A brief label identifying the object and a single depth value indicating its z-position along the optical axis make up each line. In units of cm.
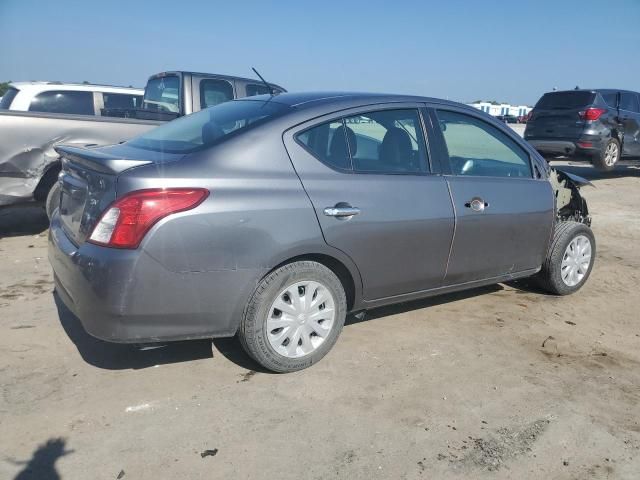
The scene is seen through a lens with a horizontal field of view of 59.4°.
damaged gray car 275
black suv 1142
